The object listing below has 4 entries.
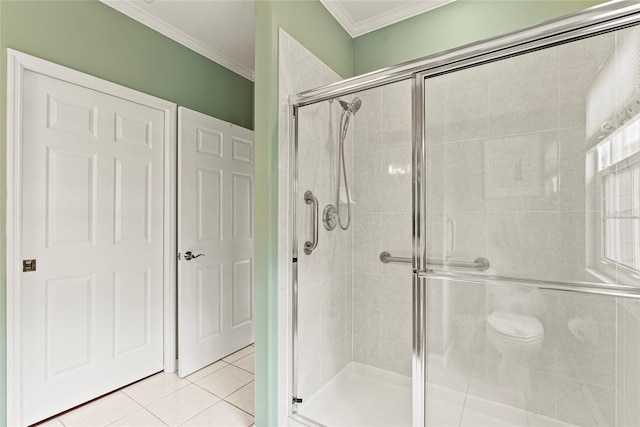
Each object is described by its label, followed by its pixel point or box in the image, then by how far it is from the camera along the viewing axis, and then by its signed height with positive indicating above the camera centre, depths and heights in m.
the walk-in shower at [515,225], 1.18 -0.05
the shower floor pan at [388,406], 1.43 -1.13
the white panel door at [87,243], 1.70 -0.18
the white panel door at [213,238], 2.32 -0.20
